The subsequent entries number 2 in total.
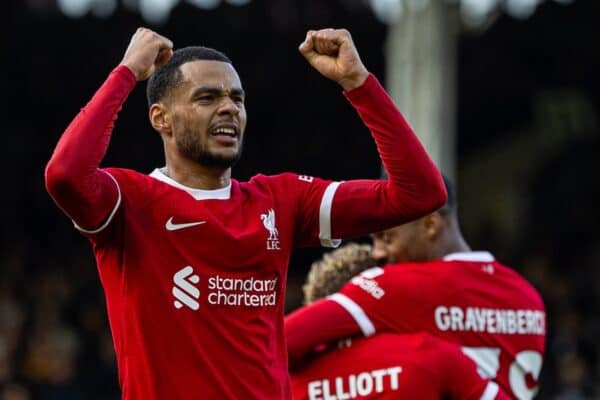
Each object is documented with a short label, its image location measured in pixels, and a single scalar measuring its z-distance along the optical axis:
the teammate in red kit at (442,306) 9.41
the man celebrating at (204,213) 6.98
